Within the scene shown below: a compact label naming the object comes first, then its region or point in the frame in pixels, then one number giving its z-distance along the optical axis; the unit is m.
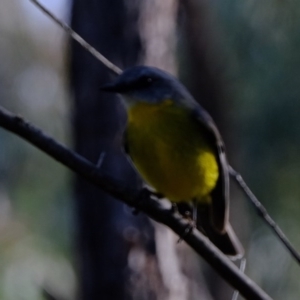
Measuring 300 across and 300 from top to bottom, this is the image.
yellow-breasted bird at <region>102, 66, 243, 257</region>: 5.76
